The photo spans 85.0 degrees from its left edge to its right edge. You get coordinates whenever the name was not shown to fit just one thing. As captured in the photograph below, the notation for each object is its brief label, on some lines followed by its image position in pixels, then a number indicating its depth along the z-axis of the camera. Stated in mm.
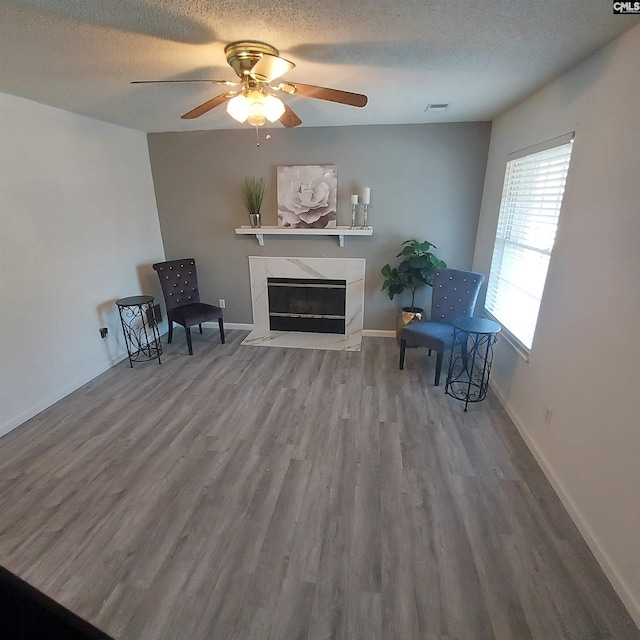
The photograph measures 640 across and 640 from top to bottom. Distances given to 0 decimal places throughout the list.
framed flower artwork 3926
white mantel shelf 3887
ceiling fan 1740
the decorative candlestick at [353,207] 3841
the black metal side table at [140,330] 3689
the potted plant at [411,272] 3746
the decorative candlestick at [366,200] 3777
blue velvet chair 3225
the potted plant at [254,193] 4043
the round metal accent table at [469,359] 2883
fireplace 4246
